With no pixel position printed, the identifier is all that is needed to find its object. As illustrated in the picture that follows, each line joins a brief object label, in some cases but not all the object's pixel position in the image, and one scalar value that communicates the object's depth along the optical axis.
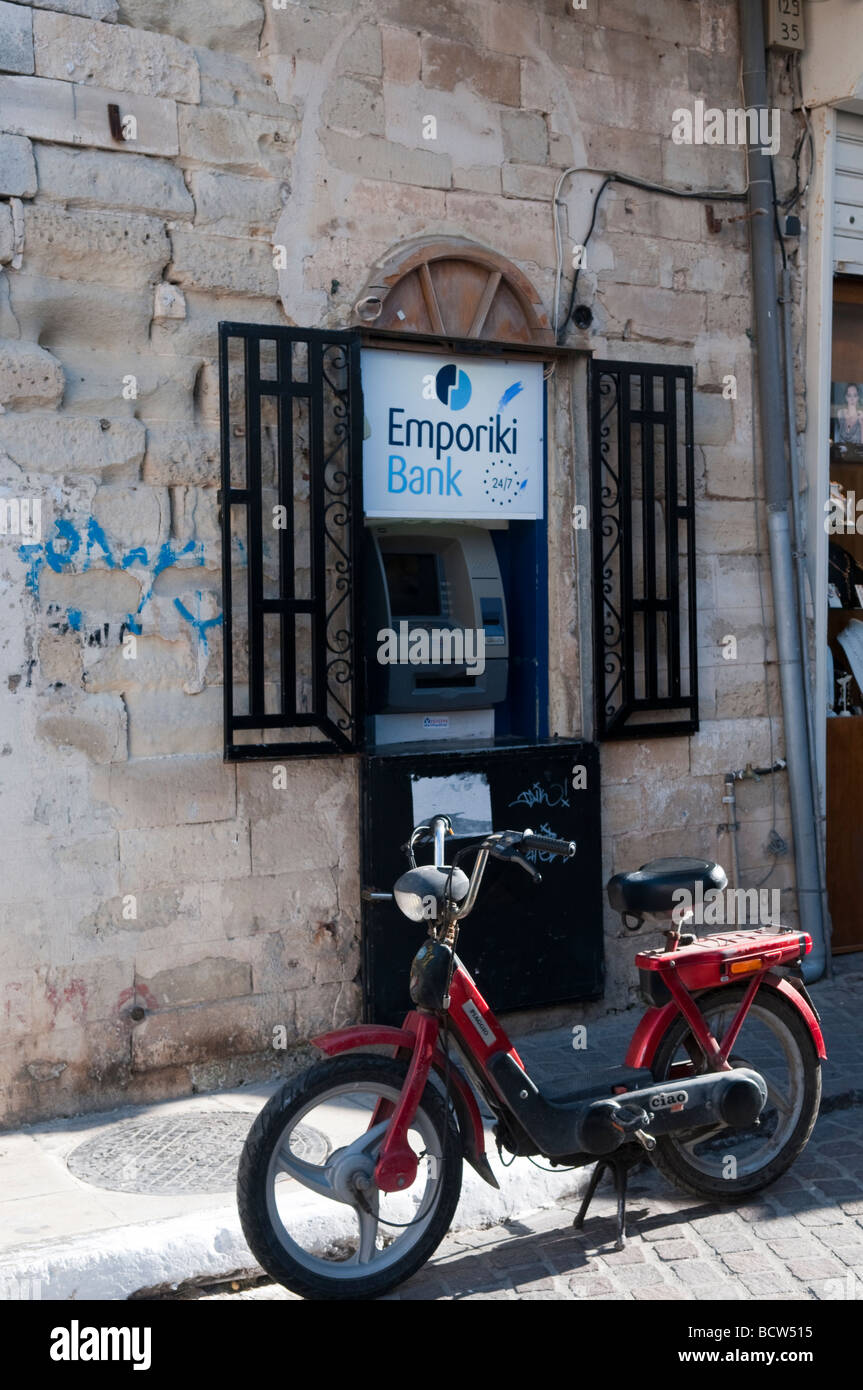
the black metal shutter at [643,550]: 6.02
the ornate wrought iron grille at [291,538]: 5.10
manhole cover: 4.23
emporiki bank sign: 5.52
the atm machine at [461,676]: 5.41
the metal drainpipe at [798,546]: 6.66
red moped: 3.58
